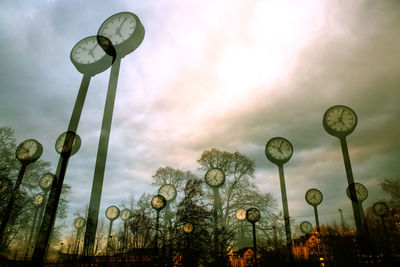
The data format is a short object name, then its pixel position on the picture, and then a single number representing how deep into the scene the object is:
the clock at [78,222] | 12.15
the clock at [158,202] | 12.11
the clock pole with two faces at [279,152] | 11.62
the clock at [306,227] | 16.41
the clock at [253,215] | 11.24
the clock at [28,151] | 7.60
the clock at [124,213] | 18.28
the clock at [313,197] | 13.06
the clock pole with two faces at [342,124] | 10.09
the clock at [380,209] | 13.64
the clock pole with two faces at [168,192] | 15.53
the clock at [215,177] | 13.39
